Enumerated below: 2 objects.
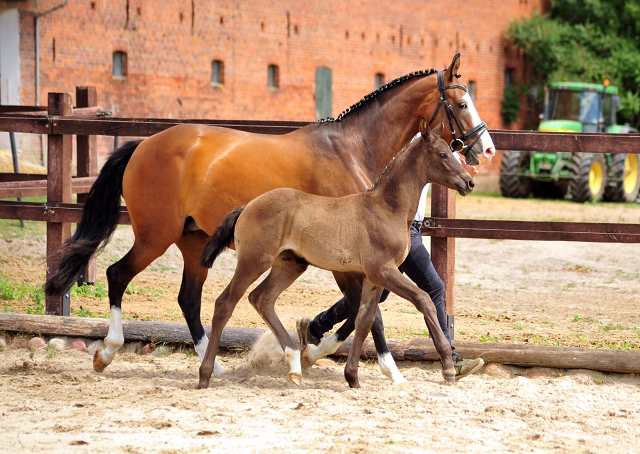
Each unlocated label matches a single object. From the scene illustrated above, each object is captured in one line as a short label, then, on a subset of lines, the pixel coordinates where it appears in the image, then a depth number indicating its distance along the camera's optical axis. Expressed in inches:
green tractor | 1662.2
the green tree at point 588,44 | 2268.7
